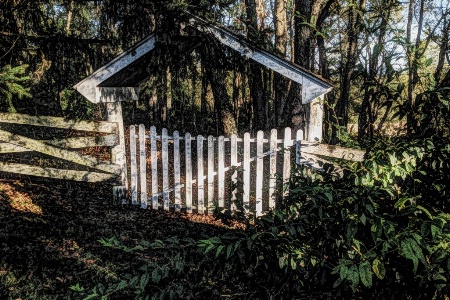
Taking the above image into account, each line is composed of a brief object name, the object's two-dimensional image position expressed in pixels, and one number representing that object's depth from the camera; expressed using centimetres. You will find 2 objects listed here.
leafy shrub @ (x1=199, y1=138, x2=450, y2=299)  172
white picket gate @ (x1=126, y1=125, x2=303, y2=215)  623
